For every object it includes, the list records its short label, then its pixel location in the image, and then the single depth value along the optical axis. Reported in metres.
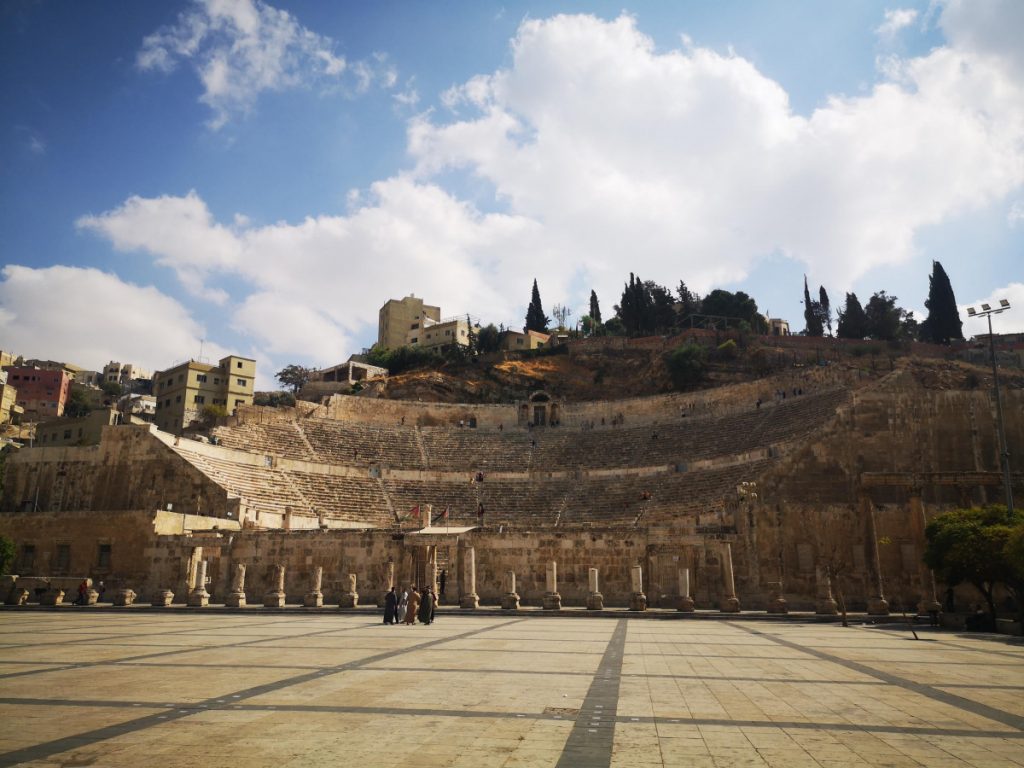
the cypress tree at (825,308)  84.19
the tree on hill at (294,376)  90.65
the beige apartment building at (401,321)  98.62
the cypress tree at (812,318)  82.12
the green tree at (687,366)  68.62
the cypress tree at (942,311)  70.81
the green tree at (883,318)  77.30
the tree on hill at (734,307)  84.25
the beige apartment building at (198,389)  70.56
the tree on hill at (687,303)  89.06
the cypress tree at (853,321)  78.12
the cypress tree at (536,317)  90.50
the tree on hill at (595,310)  97.62
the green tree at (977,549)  20.42
